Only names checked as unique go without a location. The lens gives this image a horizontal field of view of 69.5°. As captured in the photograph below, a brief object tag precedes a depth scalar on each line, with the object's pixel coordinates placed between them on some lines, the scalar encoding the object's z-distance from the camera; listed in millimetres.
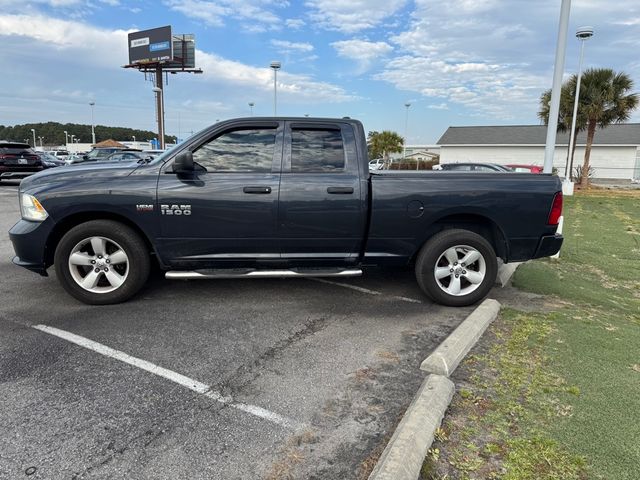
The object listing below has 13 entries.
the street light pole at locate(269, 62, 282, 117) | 25150
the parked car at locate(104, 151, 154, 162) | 17050
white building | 40938
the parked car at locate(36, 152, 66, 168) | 18078
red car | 23862
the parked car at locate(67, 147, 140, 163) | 21598
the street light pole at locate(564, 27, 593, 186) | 21228
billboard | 45719
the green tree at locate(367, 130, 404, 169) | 58500
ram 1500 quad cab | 4559
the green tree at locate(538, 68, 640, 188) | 25094
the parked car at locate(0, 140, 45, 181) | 17219
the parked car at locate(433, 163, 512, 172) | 16828
